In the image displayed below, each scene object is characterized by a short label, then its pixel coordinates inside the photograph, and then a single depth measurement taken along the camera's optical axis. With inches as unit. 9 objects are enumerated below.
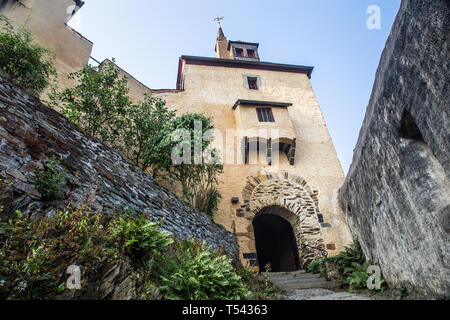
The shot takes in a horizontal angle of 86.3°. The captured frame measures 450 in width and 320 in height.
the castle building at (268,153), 374.6
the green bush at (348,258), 279.1
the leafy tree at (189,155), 290.4
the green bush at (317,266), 286.1
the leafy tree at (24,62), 239.5
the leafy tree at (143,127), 333.4
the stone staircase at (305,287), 203.6
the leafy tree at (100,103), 297.1
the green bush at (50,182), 104.2
